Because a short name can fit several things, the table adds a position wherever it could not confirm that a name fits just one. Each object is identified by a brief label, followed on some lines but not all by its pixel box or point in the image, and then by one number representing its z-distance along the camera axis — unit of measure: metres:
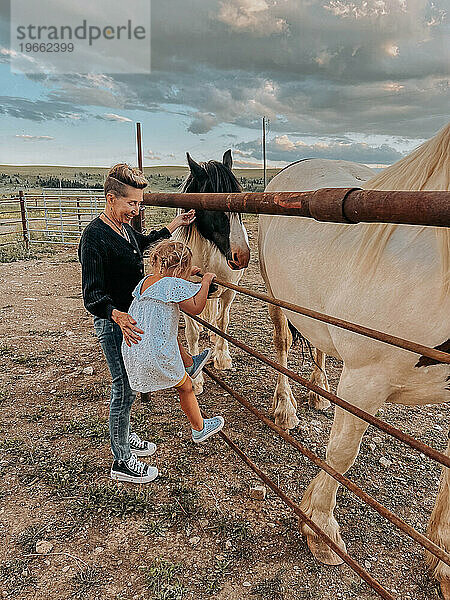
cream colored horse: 1.62
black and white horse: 3.41
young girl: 2.09
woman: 2.34
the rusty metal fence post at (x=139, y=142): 4.10
